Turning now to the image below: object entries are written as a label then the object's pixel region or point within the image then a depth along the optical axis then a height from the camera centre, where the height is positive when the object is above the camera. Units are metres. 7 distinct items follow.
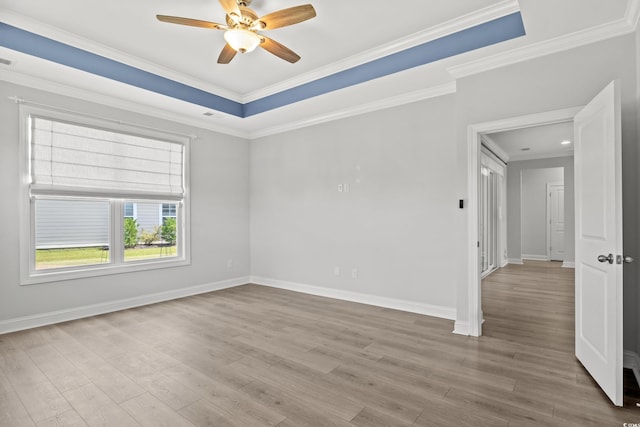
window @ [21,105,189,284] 3.85 +0.25
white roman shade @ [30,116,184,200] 3.89 +0.71
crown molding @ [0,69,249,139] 3.67 +1.52
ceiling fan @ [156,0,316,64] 2.55 +1.56
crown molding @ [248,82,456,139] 4.04 +1.51
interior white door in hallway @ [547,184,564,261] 9.16 -0.21
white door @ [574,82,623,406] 2.19 -0.20
